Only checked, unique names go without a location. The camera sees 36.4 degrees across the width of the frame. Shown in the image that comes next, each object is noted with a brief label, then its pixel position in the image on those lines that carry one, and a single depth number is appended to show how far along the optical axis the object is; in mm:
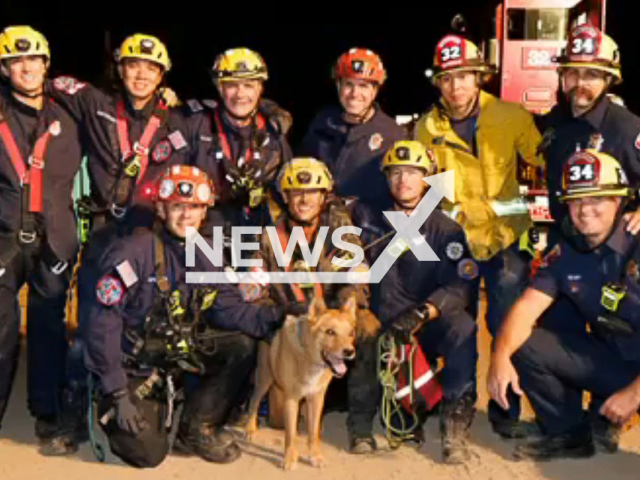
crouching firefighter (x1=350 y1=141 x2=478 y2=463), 6691
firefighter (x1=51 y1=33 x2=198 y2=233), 7227
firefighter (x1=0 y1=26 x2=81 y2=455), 6734
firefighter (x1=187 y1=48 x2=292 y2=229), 7352
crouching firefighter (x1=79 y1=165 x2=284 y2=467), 6262
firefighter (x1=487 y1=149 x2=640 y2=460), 6219
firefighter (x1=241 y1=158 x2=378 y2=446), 6816
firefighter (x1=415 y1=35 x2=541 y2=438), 7316
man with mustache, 6980
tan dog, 6285
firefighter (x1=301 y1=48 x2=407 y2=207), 7688
